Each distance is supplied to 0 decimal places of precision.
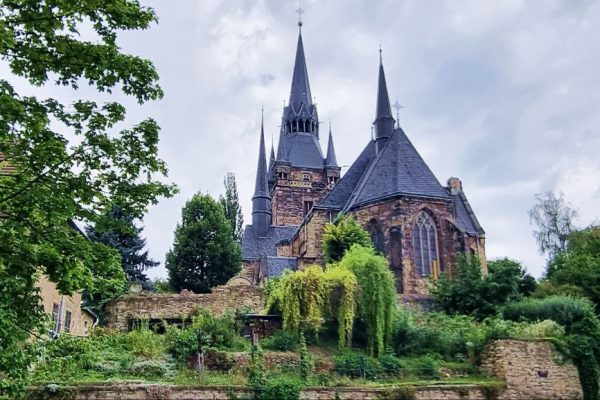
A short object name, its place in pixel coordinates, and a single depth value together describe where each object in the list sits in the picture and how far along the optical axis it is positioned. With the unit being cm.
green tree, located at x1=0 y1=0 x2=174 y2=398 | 781
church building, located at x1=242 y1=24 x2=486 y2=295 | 3381
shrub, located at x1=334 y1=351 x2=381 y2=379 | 1859
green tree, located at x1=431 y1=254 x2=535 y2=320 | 2564
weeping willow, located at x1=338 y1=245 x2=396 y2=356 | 2116
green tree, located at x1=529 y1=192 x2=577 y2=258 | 4862
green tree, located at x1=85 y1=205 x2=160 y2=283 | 3876
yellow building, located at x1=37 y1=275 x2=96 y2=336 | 1972
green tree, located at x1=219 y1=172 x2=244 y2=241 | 6225
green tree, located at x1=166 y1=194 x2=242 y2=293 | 3631
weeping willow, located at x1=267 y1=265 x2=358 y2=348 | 2122
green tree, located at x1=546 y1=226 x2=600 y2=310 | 2641
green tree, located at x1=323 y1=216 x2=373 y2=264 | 3062
